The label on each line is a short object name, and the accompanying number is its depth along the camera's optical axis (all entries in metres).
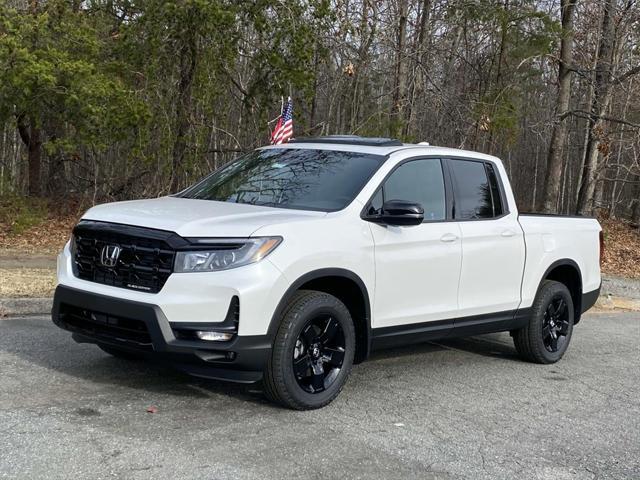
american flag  14.85
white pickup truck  4.87
